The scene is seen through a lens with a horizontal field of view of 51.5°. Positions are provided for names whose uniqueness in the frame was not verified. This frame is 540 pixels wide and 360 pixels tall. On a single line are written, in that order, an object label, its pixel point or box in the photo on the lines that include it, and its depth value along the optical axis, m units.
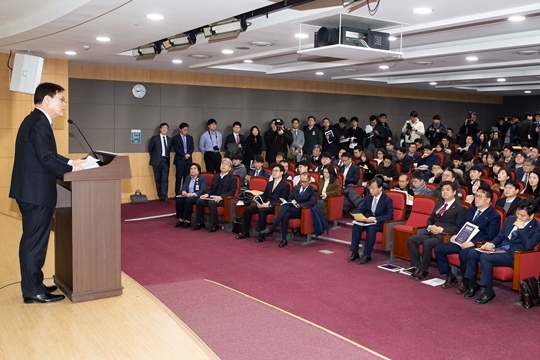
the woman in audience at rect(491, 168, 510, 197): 7.65
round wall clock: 11.99
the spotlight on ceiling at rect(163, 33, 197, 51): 7.48
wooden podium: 3.78
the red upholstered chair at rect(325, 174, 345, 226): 8.56
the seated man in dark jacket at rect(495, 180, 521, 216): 6.45
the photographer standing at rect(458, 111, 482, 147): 15.40
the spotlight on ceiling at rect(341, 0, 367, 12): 4.77
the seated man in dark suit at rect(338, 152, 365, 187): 9.65
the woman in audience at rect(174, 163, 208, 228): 9.21
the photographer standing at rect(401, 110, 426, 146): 13.23
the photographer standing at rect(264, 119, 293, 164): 13.23
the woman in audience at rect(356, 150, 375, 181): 10.57
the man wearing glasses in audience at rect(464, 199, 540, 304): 5.50
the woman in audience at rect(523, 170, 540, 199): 7.46
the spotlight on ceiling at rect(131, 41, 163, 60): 8.50
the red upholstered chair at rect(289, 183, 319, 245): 7.88
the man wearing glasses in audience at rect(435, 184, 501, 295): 5.80
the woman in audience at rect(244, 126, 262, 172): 13.15
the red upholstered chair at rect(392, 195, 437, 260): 6.63
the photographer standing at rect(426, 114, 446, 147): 14.41
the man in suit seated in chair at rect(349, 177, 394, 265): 6.95
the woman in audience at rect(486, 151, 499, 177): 9.62
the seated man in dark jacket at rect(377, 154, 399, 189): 9.98
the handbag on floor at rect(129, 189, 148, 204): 11.70
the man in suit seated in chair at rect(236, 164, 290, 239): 8.30
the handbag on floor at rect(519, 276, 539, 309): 5.27
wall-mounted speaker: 8.66
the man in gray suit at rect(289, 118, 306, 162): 13.23
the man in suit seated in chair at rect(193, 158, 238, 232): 8.91
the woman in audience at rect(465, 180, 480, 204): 7.45
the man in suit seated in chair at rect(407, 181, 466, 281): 6.23
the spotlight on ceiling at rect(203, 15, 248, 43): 6.44
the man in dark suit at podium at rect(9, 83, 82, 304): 3.68
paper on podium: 3.76
